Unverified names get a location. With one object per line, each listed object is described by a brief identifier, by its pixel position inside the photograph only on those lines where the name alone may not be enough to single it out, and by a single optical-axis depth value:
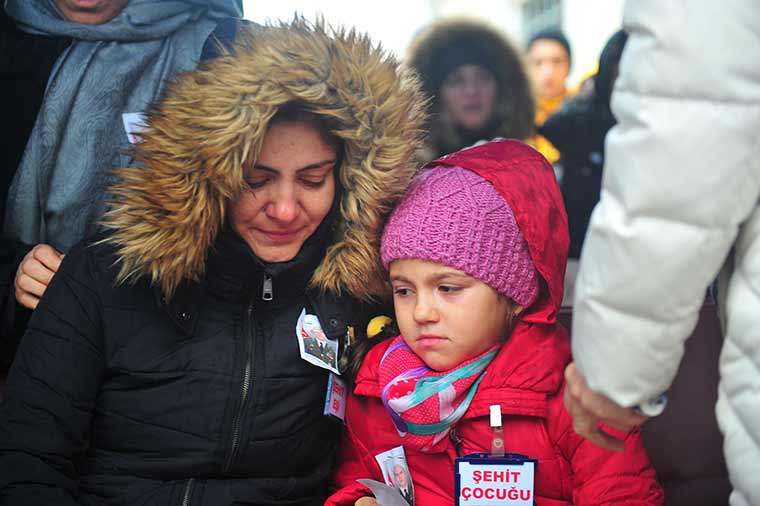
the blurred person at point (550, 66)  5.34
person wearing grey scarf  2.18
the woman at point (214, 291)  1.83
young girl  1.83
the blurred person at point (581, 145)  3.37
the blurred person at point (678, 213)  1.09
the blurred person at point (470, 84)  3.64
